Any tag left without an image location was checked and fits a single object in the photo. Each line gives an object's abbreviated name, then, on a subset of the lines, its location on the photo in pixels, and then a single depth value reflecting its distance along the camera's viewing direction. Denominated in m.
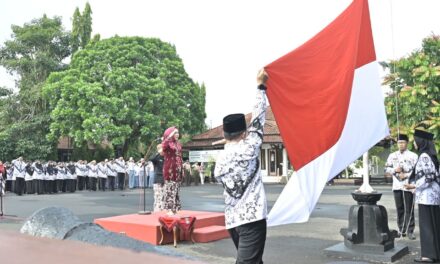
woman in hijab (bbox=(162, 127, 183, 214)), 9.30
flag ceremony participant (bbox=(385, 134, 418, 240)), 9.02
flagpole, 7.53
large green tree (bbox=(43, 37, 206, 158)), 30.67
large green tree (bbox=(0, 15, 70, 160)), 33.31
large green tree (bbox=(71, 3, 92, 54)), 39.66
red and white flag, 5.29
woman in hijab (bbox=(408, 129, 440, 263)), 6.98
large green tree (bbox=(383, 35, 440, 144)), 10.46
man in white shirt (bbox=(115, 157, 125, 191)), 27.62
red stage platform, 8.47
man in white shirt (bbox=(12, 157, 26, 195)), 23.30
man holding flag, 4.25
